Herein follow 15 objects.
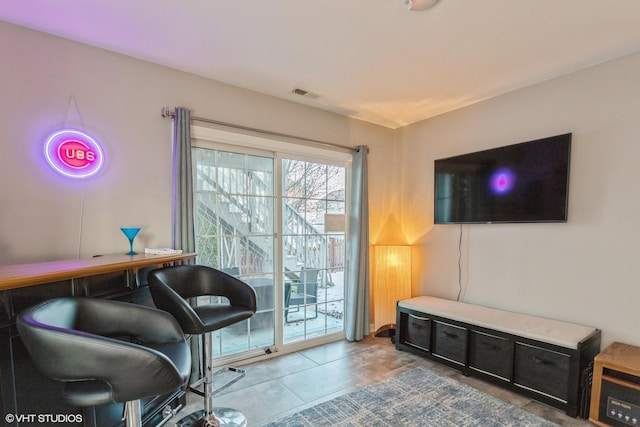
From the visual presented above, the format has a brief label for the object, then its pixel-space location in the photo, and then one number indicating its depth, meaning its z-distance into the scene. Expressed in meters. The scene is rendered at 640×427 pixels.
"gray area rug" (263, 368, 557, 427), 1.98
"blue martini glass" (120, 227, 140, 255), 2.01
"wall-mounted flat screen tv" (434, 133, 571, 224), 2.46
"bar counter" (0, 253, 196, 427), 1.30
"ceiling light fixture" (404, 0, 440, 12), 1.63
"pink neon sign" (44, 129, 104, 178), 1.95
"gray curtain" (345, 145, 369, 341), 3.37
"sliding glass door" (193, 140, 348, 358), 2.71
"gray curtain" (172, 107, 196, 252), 2.35
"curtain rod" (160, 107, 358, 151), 2.37
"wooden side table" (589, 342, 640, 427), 1.83
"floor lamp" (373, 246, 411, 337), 3.44
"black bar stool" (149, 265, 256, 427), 1.62
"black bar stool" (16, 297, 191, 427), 0.97
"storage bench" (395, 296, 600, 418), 2.07
